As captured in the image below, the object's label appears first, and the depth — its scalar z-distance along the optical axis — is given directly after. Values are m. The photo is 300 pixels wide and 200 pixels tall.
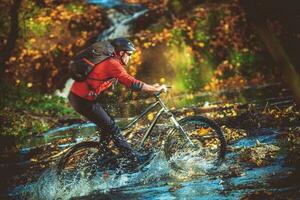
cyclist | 14.26
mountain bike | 15.32
